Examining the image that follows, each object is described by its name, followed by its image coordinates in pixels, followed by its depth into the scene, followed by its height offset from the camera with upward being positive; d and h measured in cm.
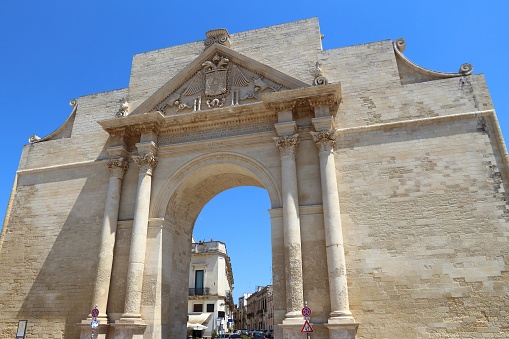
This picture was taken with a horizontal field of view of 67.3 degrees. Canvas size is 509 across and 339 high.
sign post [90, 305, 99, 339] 973 +34
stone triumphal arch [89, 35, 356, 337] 996 +476
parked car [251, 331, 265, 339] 2693 -23
